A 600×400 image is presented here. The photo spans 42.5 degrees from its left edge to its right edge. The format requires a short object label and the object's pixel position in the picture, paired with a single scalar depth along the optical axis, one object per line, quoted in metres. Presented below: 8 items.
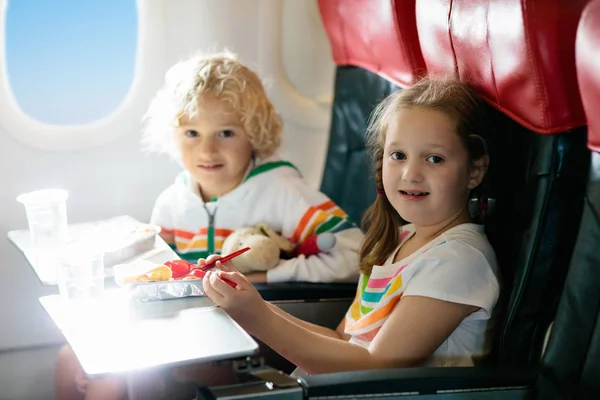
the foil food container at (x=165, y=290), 1.51
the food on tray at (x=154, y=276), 1.57
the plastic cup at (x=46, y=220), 1.91
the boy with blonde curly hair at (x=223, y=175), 2.09
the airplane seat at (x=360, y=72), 1.91
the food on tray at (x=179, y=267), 1.59
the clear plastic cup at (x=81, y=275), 1.56
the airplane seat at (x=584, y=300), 1.26
